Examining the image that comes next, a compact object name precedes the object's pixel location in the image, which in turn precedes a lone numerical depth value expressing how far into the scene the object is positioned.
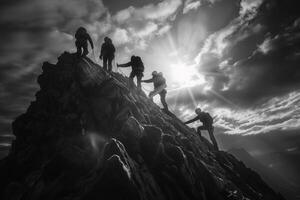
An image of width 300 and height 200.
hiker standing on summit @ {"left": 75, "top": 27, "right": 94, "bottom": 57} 21.19
